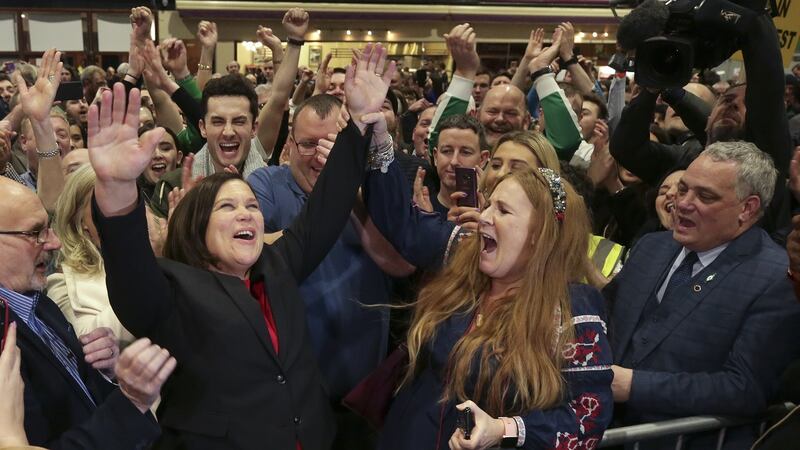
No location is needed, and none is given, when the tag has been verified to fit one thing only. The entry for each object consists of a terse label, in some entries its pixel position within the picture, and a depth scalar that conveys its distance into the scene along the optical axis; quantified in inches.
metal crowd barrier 89.4
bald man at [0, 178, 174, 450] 68.4
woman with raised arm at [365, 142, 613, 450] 78.8
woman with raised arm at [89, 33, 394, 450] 69.7
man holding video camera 112.8
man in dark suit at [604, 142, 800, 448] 90.7
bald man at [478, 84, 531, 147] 161.9
